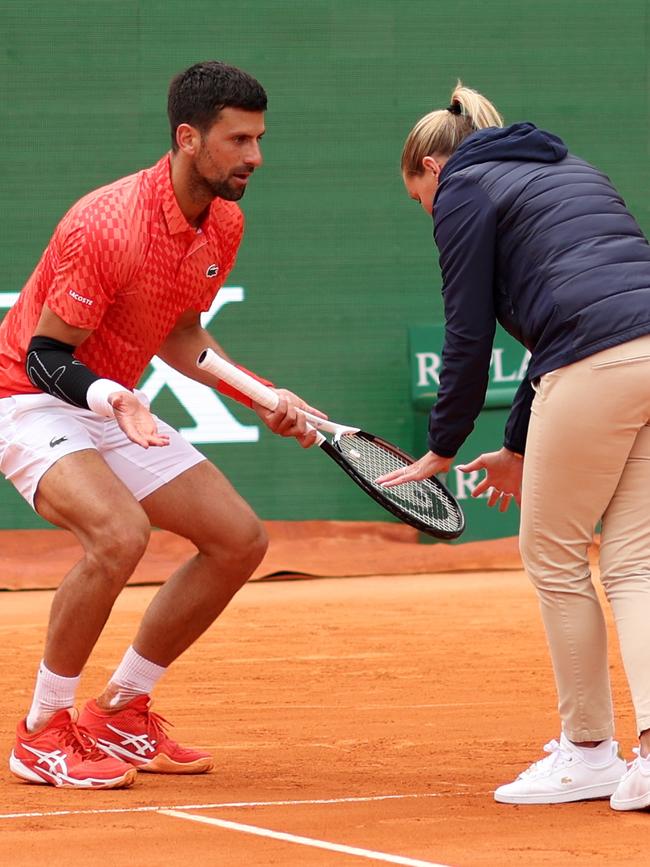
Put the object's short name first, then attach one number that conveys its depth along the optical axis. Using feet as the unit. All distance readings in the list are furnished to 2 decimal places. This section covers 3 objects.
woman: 23.66
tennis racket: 27.32
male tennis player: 26.99
